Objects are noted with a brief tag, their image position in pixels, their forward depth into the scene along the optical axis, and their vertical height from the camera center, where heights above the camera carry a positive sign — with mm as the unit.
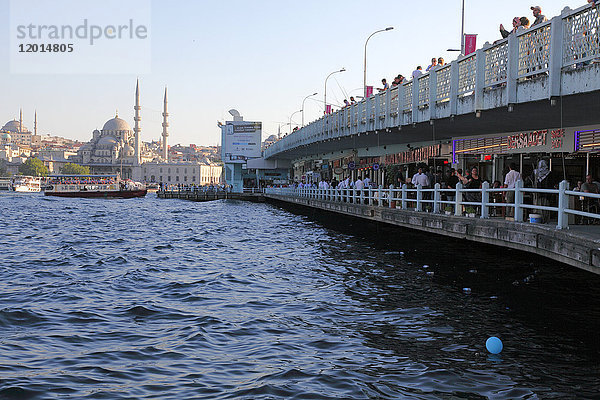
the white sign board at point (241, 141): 91750 +4604
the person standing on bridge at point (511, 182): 15803 -110
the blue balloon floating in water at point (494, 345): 9273 -2336
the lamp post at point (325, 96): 54681 +7613
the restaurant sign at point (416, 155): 30812 +1090
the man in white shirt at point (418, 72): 23788 +3865
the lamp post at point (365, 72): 36219 +6337
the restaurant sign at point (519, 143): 20797 +1236
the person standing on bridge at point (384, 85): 28369 +3914
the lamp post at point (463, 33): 22098 +5027
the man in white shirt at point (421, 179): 22266 -83
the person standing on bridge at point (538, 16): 15516 +3785
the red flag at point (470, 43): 21080 +4252
